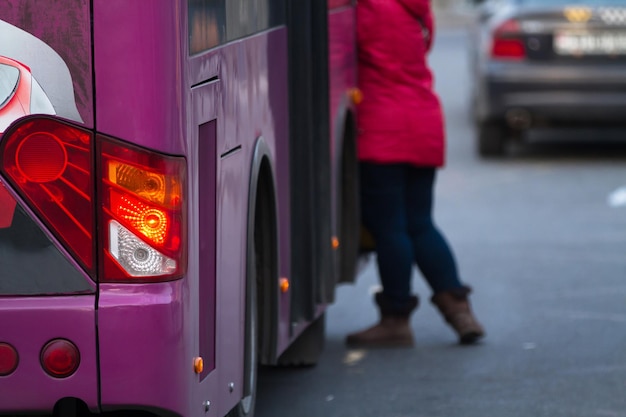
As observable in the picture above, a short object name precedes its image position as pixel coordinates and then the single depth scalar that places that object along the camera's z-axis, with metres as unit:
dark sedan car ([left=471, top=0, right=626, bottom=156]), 24.28
